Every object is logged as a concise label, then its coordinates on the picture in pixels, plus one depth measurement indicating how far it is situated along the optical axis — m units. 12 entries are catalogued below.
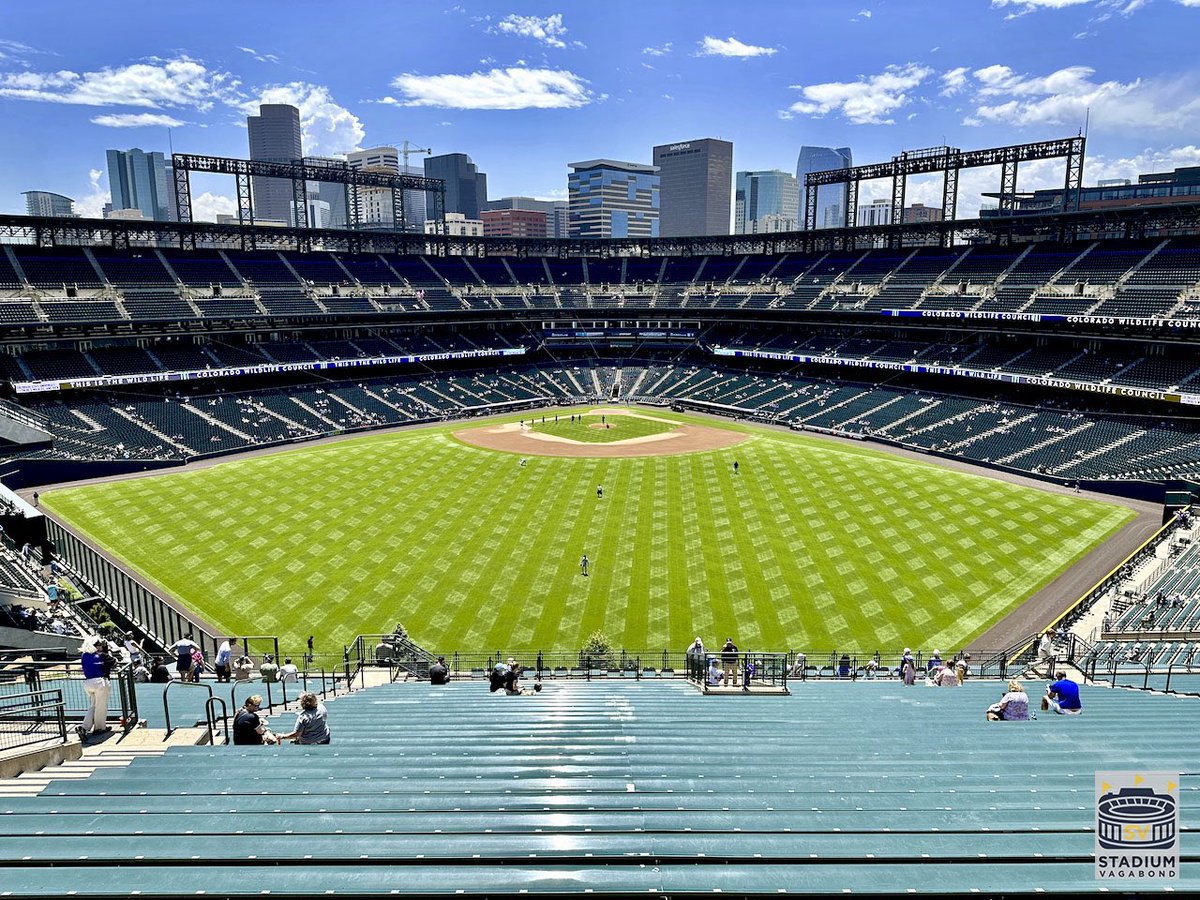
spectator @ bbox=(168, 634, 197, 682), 23.24
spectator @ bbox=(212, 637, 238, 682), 21.92
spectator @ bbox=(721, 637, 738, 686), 22.20
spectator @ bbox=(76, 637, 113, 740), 13.23
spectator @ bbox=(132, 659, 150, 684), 21.02
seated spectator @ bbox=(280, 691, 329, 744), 13.16
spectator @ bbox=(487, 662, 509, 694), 20.48
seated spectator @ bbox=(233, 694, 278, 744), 13.23
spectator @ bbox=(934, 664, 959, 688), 21.36
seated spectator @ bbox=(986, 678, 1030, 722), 14.84
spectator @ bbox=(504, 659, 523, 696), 20.33
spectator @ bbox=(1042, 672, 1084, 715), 15.14
